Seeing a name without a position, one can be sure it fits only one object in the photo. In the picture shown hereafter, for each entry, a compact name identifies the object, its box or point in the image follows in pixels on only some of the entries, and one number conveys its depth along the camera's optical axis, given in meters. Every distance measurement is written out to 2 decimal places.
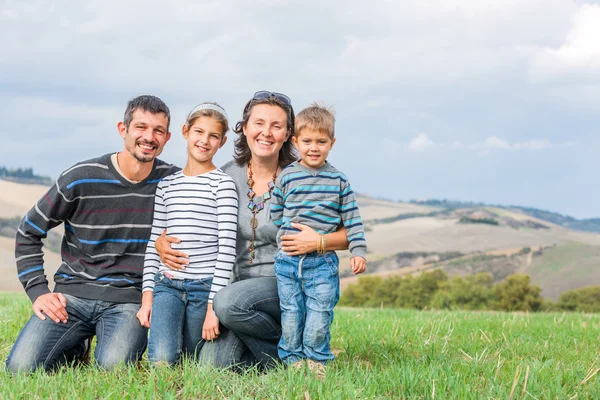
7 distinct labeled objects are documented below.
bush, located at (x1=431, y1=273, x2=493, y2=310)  23.28
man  4.57
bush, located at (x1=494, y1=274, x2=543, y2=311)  22.36
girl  4.30
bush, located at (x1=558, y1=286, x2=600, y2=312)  24.50
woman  4.24
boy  3.98
